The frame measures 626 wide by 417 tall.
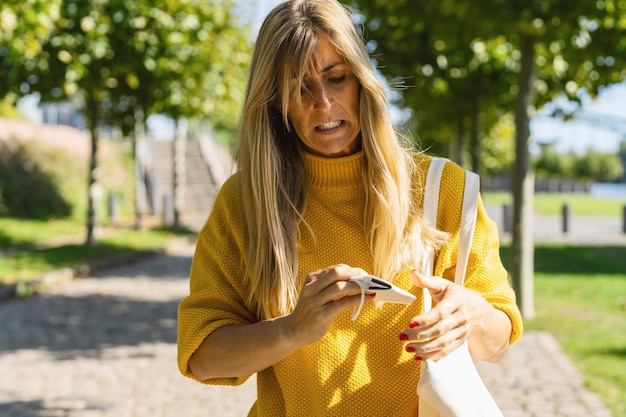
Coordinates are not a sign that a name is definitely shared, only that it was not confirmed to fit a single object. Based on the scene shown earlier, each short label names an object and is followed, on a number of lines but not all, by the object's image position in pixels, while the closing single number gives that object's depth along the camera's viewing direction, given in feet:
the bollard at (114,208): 80.28
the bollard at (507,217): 79.10
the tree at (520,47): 27.89
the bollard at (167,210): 84.55
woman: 6.44
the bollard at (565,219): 77.61
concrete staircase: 106.72
